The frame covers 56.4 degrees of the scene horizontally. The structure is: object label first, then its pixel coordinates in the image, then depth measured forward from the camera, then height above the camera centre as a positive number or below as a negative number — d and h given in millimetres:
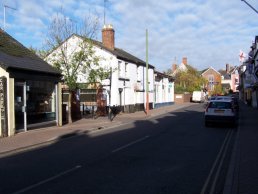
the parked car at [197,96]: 45522 +138
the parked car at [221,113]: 13794 -945
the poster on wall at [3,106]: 10809 -318
